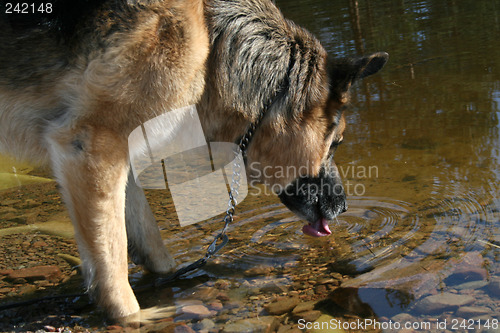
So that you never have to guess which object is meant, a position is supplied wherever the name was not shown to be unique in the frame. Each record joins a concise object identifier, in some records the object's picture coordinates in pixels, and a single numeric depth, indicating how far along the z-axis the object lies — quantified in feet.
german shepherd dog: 9.02
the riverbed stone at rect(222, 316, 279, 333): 9.15
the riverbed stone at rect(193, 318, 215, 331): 9.36
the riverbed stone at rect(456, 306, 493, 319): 8.75
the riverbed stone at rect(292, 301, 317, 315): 9.57
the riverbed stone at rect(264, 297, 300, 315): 9.65
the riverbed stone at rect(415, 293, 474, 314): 9.02
